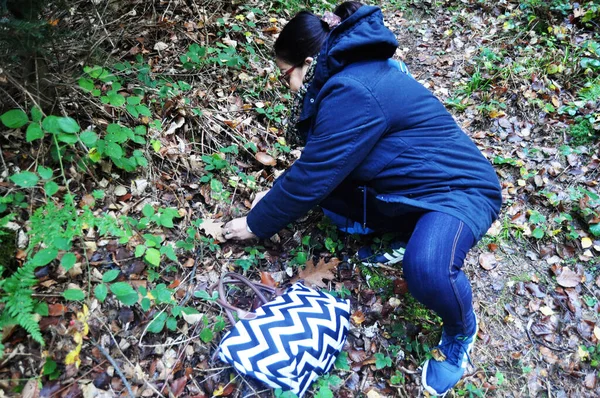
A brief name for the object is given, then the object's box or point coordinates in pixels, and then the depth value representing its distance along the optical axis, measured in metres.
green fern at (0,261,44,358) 1.72
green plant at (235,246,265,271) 2.65
